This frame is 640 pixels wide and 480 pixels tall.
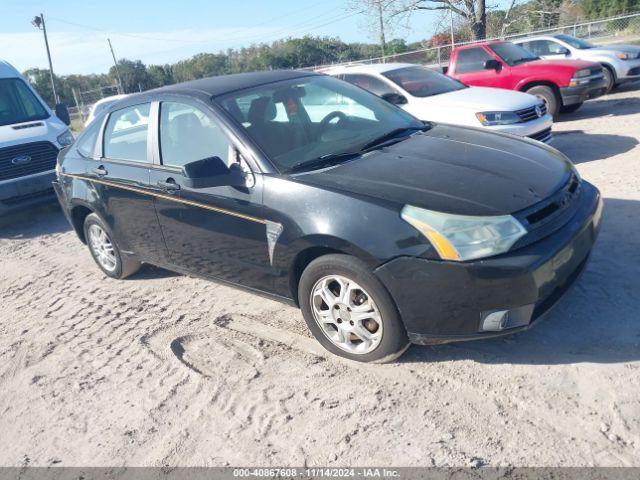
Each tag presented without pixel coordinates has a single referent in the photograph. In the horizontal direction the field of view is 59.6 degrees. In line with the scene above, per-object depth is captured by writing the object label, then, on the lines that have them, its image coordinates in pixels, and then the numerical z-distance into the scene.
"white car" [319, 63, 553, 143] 7.40
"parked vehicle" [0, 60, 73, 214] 7.91
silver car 11.80
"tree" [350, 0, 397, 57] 24.72
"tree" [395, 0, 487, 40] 22.00
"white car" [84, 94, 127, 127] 12.89
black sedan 2.93
